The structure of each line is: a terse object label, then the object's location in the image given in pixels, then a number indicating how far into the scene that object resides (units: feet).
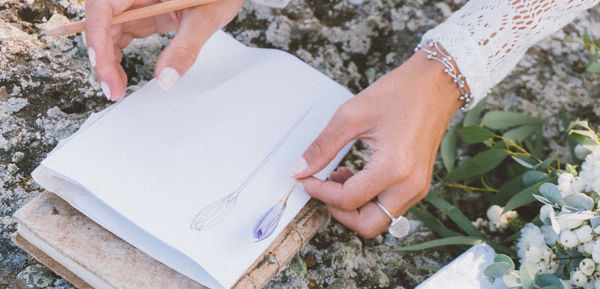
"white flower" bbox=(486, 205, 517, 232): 3.16
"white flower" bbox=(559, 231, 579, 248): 2.52
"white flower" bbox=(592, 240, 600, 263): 2.41
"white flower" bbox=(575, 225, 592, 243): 2.49
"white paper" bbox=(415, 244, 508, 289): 2.78
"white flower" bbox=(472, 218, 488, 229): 3.30
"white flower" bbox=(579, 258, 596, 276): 2.47
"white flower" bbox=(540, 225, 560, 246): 2.75
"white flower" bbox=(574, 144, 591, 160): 3.11
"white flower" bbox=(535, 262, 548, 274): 2.64
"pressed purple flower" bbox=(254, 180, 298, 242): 2.64
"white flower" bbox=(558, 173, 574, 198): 2.71
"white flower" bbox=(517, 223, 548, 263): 2.73
